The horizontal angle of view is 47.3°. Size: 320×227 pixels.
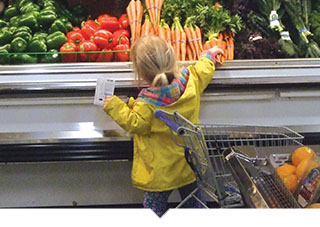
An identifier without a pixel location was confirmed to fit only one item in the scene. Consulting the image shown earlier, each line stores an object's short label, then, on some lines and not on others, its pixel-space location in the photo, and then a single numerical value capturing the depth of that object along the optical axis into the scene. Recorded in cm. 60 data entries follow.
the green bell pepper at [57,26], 286
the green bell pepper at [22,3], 313
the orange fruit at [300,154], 133
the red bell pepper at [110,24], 296
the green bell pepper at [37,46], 263
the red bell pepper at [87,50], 259
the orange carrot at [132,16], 279
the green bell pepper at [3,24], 296
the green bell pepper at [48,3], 309
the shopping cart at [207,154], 174
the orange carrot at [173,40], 270
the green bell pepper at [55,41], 270
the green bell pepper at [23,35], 271
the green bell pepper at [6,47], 266
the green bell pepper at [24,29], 275
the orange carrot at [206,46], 264
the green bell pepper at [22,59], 252
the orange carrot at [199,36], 268
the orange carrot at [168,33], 271
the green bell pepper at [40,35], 271
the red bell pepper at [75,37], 274
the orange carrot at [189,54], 266
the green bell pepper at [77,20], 325
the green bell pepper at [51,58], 255
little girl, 208
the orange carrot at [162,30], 273
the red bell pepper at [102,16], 304
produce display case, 233
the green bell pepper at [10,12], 313
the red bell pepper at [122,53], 260
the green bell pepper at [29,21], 287
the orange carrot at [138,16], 280
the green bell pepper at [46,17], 292
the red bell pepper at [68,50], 259
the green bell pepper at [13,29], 280
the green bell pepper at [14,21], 291
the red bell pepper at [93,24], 295
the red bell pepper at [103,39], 270
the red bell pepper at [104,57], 260
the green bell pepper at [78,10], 329
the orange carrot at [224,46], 264
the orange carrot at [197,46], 266
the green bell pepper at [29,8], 300
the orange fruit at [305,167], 122
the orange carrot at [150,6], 285
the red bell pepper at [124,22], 299
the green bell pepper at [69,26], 297
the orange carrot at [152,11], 283
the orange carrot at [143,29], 280
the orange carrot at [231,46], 265
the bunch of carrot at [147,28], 279
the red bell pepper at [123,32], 283
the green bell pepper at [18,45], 264
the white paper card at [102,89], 214
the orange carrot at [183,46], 265
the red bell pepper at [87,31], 286
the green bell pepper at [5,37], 273
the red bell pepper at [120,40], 272
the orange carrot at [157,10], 283
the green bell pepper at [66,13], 316
